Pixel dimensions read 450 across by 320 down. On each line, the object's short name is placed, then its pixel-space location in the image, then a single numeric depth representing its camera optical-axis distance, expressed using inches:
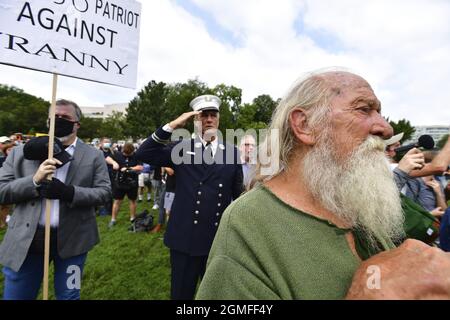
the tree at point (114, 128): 2508.6
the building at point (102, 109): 4461.1
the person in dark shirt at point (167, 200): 231.9
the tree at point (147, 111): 2498.8
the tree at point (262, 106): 2529.5
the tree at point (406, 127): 2265.3
